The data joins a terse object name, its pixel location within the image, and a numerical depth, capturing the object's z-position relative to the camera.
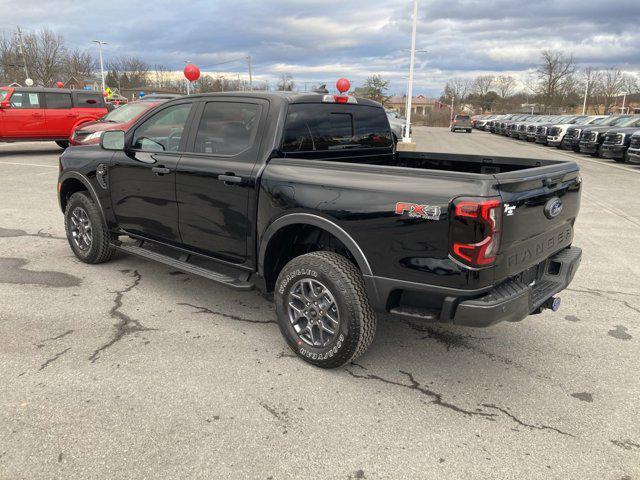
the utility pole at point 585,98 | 63.37
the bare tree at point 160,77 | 86.51
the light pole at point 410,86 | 20.41
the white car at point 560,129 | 24.44
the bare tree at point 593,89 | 69.74
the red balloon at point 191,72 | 15.37
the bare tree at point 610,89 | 77.62
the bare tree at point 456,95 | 97.31
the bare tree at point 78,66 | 64.88
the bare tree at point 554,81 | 64.81
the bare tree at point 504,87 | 97.00
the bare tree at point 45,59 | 57.85
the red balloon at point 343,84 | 18.07
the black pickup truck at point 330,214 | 2.78
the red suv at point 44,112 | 14.61
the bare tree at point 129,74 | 80.69
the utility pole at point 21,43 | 44.41
